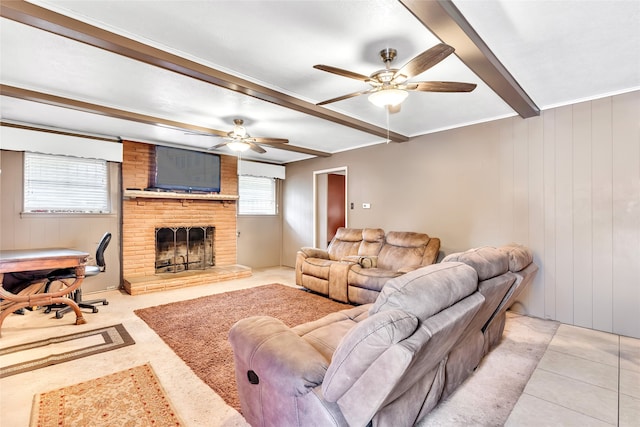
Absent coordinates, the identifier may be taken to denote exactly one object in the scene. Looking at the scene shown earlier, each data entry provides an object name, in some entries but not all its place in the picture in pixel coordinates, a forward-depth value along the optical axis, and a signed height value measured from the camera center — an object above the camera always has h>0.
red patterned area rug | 1.73 -1.20
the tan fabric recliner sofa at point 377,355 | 1.09 -0.63
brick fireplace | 4.81 -0.16
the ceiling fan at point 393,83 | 2.09 +1.01
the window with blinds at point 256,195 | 6.47 +0.41
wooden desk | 2.84 -0.53
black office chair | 3.38 -0.72
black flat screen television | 5.09 +0.77
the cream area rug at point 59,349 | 2.38 -1.20
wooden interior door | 6.54 +0.23
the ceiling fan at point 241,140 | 3.99 +0.98
